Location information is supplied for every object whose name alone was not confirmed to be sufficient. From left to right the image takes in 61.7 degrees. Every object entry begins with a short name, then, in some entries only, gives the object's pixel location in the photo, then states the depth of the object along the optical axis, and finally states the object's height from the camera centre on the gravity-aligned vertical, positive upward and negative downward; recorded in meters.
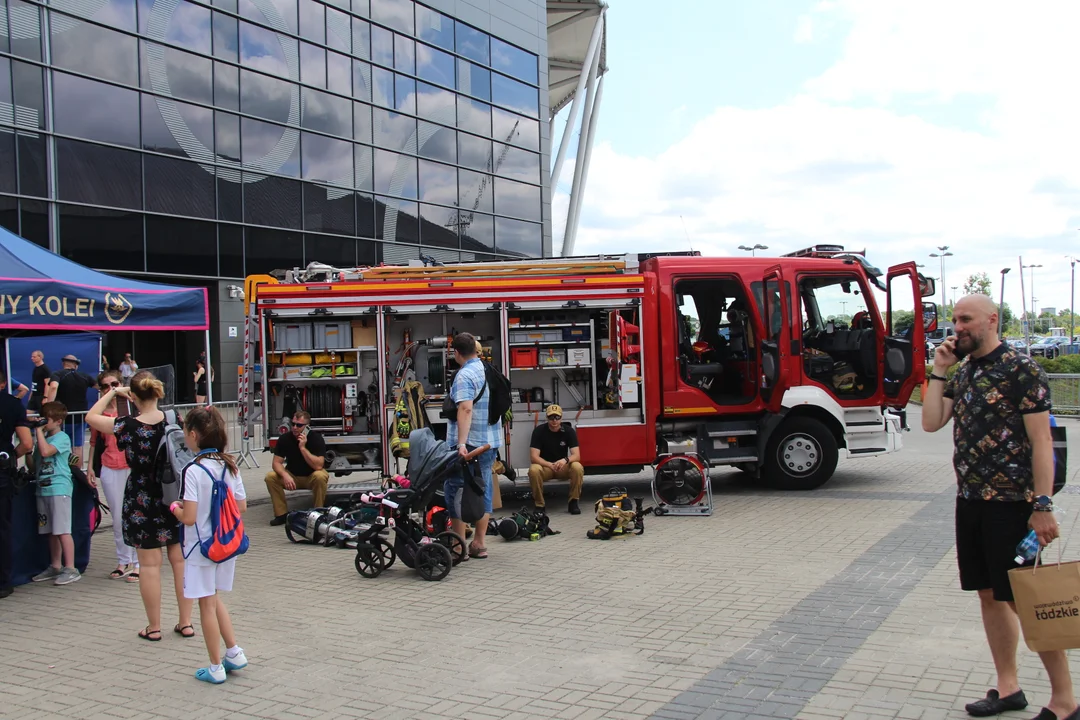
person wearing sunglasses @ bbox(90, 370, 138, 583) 7.10 -0.81
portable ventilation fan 9.73 -1.42
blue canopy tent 8.16 +0.74
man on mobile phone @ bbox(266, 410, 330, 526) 9.83 -1.06
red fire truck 10.35 +0.04
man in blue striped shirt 7.51 -0.54
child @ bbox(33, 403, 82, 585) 7.20 -0.89
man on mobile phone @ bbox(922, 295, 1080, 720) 3.95 -0.58
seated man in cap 10.03 -1.05
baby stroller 7.20 -1.36
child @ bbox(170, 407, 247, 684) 4.89 -0.89
